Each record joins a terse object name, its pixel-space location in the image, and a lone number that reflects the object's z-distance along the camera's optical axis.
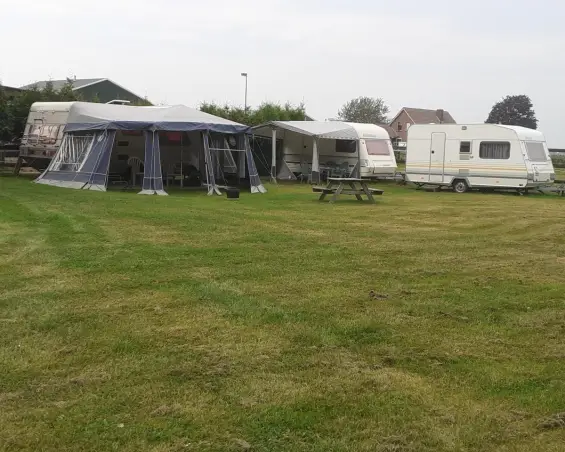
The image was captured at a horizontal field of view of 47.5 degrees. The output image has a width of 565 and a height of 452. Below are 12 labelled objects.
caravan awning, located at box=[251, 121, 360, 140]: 23.73
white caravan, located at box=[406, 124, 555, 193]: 20.70
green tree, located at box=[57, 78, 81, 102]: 27.12
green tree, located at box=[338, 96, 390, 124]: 87.06
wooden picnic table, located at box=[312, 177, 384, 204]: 15.98
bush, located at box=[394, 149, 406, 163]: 47.51
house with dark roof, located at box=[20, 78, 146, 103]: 45.22
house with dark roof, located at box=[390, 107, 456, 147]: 77.25
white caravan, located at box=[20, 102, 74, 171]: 21.22
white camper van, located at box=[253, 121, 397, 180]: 24.22
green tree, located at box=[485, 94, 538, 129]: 98.22
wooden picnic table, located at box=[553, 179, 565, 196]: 21.02
